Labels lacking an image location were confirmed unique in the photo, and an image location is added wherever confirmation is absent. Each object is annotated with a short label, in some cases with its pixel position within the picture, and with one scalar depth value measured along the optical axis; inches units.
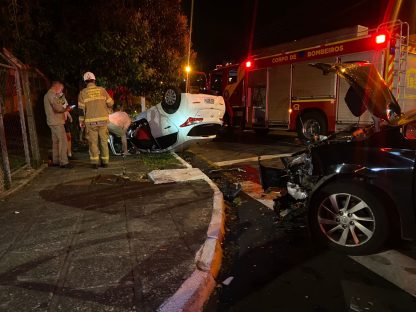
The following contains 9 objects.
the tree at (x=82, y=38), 415.2
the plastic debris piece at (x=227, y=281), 131.9
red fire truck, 387.5
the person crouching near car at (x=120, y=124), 341.7
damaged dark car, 136.1
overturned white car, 326.6
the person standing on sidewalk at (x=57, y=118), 299.0
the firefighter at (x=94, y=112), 289.3
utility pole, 598.9
